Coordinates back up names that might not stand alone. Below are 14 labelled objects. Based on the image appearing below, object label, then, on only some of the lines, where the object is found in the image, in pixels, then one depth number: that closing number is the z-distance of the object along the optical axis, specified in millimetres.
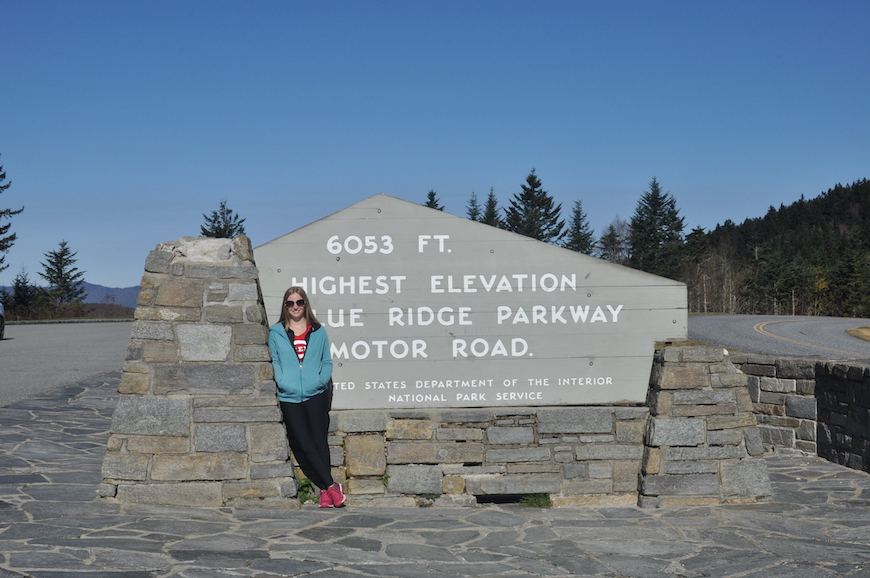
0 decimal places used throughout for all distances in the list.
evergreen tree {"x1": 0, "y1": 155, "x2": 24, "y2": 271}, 53562
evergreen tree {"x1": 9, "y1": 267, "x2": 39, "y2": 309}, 49156
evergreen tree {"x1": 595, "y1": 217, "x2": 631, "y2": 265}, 75688
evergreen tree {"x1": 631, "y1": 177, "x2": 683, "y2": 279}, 69438
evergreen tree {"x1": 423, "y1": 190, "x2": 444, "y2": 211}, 63256
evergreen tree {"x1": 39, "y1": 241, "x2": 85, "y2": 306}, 61906
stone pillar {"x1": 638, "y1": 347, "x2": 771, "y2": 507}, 6094
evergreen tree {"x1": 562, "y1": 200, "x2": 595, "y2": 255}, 76750
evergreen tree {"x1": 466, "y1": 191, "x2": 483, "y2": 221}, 79625
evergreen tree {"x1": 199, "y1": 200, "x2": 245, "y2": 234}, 68375
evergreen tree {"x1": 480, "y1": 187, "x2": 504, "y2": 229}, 73188
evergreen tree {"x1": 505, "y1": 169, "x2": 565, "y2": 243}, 66188
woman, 5773
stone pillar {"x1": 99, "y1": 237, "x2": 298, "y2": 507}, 5641
